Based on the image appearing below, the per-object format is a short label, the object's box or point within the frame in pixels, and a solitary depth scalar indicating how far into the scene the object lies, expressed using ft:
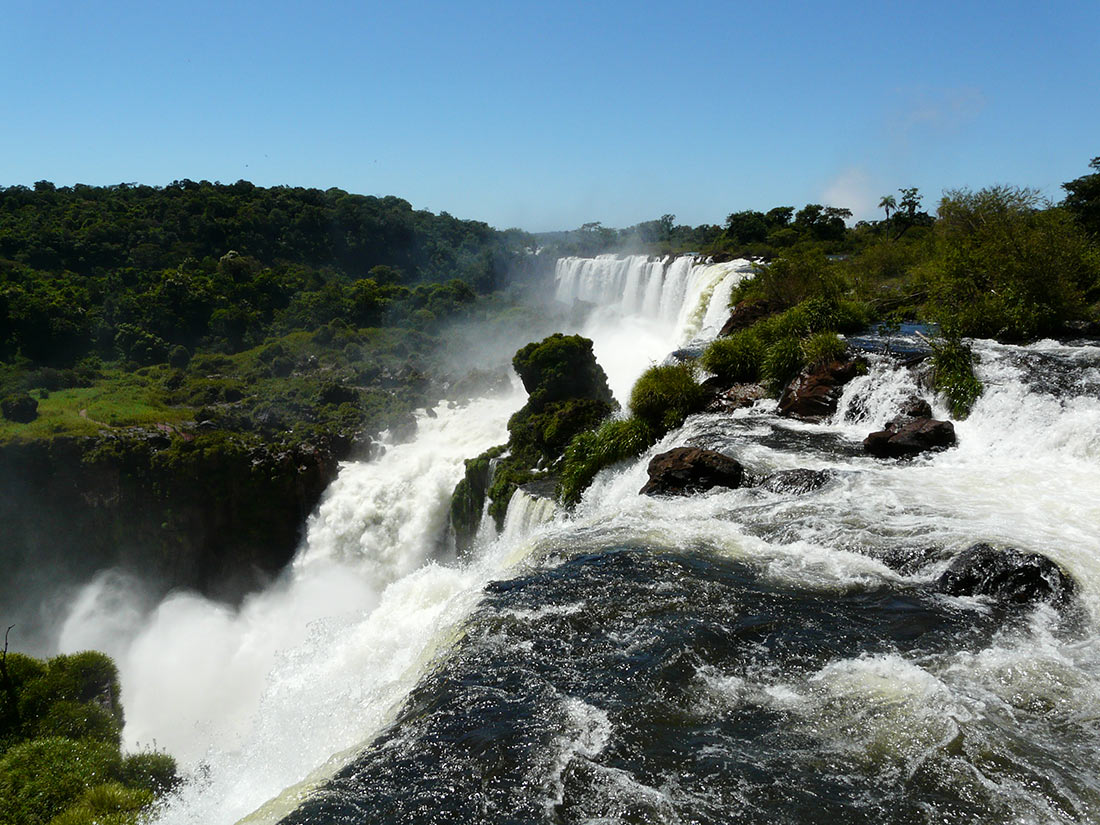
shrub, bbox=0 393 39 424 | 92.84
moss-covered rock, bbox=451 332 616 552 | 61.36
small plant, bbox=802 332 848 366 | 51.96
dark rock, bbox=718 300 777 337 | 73.82
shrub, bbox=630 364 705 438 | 51.88
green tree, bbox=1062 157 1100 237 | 102.12
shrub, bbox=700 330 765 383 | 58.08
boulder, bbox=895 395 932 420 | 43.68
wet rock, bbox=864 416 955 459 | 39.22
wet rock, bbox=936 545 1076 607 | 23.93
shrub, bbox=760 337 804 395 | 54.08
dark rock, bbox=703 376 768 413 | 53.36
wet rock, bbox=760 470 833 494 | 35.82
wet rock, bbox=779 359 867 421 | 48.47
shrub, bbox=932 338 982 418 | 42.70
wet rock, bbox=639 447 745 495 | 38.24
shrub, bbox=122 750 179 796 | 25.45
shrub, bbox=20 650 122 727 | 29.96
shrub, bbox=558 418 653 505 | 49.11
